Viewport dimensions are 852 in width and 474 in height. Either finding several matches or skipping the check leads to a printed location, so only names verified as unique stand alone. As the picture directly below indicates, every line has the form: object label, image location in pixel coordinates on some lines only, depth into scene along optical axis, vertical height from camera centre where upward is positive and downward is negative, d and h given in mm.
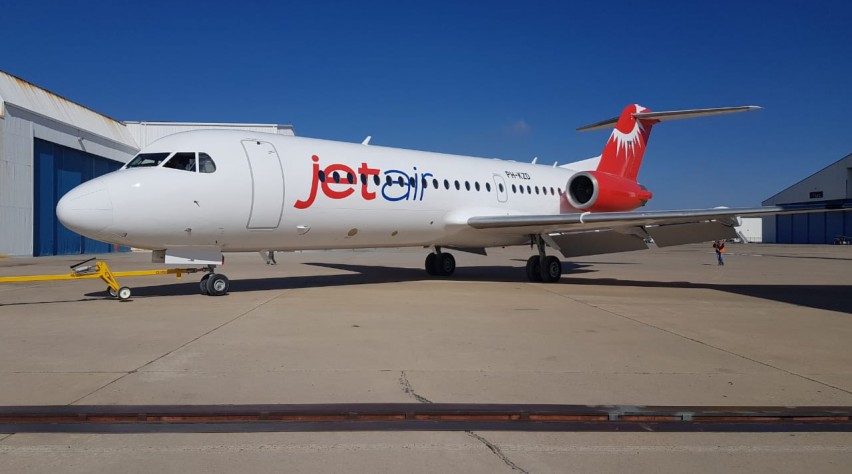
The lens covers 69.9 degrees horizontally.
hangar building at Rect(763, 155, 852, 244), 59656 +2346
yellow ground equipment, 9961 -577
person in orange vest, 24312 -380
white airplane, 10000 +703
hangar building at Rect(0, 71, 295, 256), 27453 +4200
